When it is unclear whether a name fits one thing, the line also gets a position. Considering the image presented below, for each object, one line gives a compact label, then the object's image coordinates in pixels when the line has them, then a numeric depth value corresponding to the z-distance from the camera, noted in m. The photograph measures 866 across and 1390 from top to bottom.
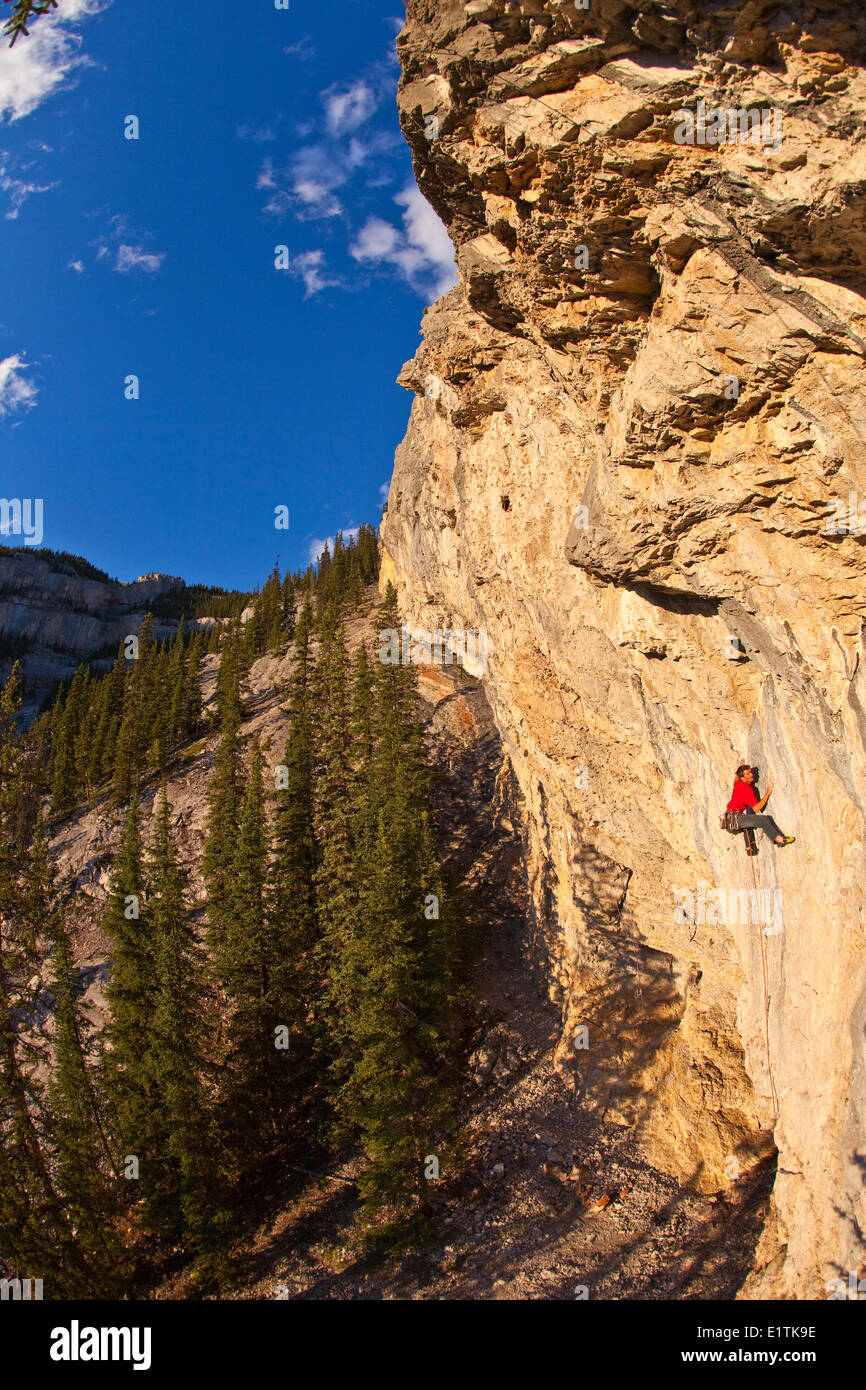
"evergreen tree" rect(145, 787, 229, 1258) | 18.36
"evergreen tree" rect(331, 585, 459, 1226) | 17.45
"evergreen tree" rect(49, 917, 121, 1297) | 16.41
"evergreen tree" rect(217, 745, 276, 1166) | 21.56
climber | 11.09
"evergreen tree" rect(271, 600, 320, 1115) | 22.59
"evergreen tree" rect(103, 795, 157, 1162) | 19.50
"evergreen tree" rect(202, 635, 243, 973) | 25.33
